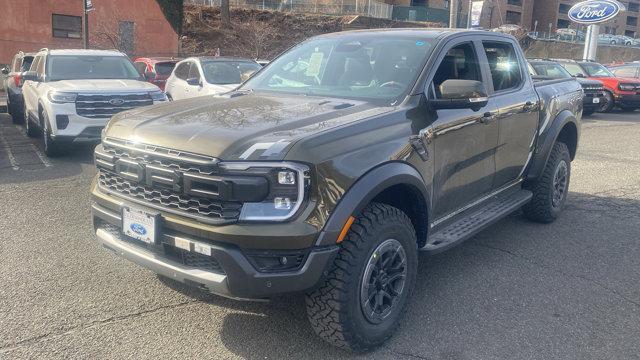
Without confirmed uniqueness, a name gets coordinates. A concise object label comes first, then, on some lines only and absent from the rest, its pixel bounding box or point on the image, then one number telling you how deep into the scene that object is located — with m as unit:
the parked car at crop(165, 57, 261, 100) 11.62
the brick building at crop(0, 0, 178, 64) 26.39
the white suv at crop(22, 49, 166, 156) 8.63
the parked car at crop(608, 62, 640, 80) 20.61
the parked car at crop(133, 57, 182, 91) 16.03
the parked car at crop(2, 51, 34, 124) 12.92
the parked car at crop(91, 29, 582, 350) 2.97
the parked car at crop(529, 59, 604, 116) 16.33
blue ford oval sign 25.58
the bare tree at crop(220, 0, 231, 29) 39.06
